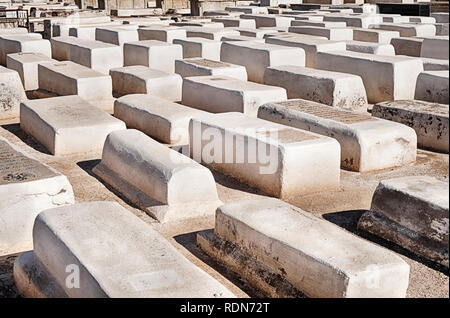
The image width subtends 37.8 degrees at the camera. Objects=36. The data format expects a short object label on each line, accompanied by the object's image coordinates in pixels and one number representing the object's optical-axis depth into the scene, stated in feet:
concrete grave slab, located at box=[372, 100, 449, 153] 22.95
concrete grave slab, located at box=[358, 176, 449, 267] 14.58
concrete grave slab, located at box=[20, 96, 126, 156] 22.67
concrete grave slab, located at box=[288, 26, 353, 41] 41.32
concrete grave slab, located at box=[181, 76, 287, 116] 25.72
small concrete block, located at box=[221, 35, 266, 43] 38.83
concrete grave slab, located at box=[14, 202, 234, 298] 10.38
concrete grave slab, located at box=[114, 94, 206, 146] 23.42
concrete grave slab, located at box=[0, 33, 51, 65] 37.91
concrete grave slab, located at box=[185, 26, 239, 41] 41.57
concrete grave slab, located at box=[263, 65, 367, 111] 27.71
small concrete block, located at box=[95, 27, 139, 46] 41.96
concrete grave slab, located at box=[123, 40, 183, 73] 36.11
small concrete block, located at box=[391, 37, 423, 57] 38.58
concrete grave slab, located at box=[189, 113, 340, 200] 18.67
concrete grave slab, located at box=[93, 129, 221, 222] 17.35
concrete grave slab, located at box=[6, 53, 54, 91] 33.55
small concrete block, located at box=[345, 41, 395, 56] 34.57
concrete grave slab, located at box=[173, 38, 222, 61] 37.40
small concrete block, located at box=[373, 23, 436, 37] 43.14
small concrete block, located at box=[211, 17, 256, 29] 49.88
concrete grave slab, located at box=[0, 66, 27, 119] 28.91
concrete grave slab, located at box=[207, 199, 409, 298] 11.73
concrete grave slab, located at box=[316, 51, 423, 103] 29.66
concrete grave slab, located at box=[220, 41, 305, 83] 33.37
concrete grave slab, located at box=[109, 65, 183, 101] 30.04
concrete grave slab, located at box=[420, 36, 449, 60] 35.32
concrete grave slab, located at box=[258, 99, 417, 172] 20.93
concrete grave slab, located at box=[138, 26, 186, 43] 42.39
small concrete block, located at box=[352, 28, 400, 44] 40.88
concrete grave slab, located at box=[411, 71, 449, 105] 26.18
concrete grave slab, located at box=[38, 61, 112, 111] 29.14
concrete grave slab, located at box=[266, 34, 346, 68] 35.42
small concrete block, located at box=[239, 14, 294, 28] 50.06
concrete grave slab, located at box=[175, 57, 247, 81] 30.17
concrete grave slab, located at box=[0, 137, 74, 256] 15.58
